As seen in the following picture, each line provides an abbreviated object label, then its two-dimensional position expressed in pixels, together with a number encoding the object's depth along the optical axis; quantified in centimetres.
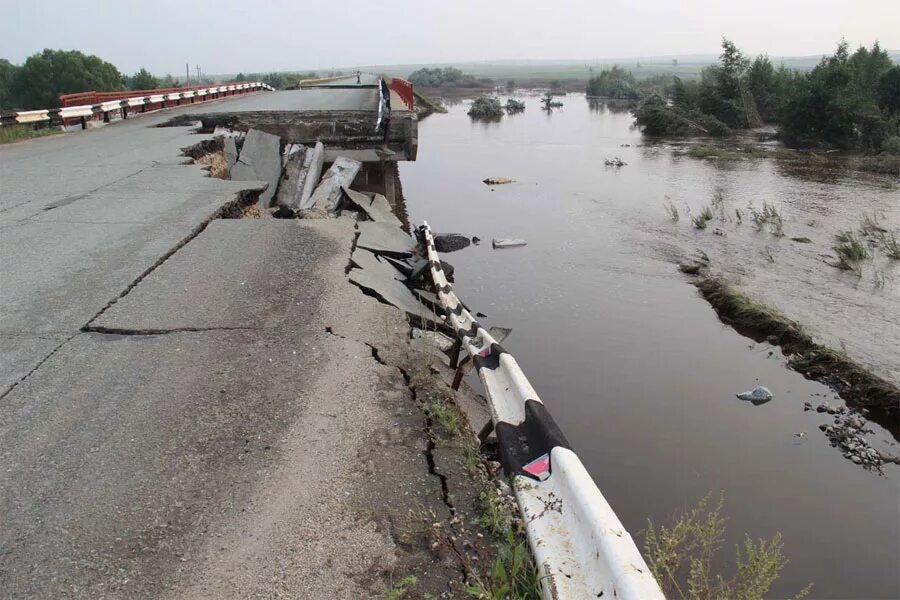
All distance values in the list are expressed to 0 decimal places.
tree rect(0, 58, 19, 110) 7096
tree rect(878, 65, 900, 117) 2970
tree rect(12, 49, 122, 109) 6600
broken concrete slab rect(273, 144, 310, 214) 1088
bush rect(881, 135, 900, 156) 2514
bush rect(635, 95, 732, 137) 3544
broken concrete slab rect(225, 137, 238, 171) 1175
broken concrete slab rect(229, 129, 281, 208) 1120
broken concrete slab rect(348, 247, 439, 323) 579
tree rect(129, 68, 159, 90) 7812
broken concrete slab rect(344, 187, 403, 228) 1052
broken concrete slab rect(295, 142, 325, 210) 1073
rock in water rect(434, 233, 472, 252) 1302
